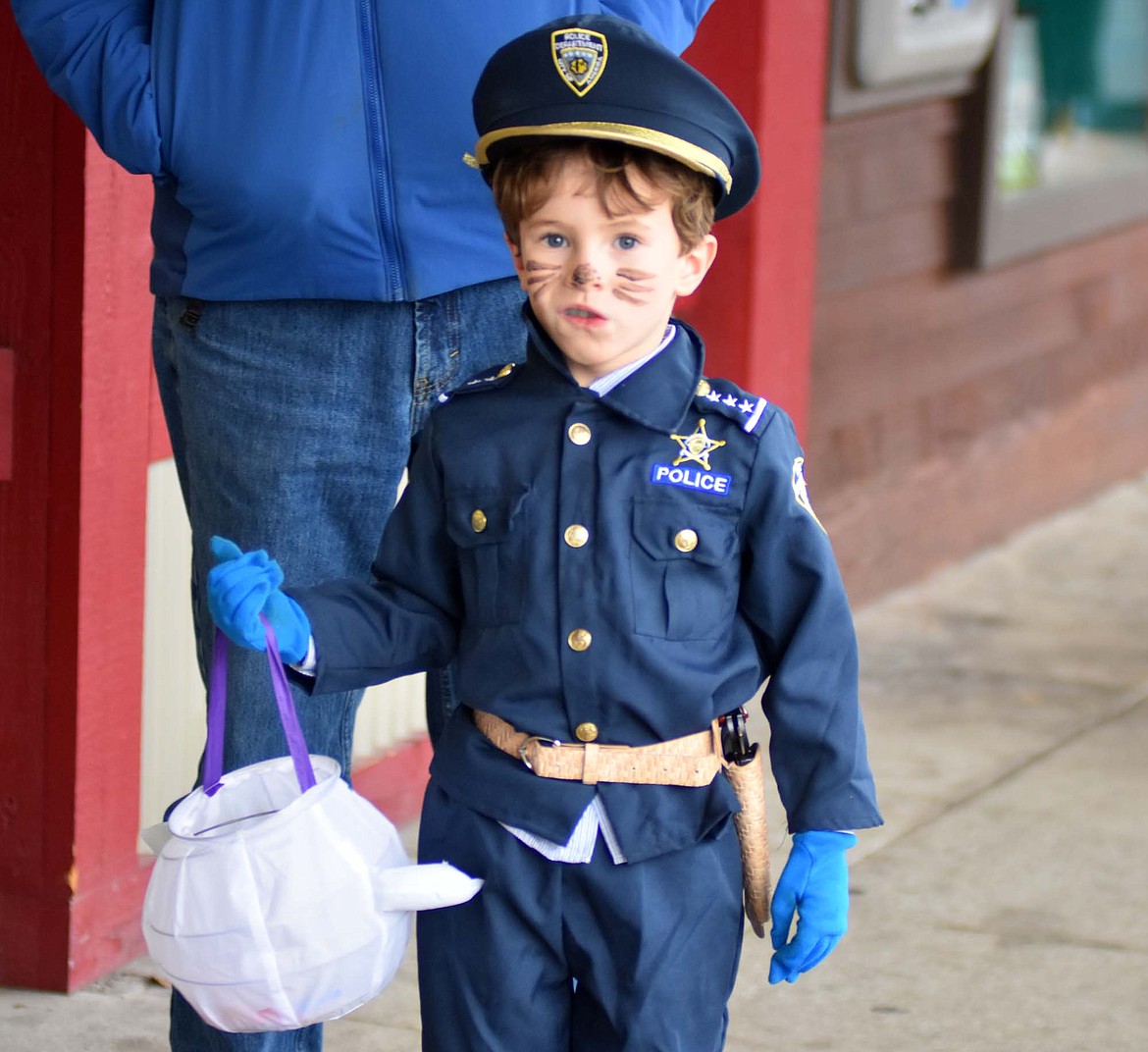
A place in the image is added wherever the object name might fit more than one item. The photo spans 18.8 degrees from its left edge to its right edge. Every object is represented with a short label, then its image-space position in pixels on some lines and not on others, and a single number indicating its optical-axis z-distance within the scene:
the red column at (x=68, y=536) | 5.02
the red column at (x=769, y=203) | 7.75
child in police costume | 3.45
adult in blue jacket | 3.89
